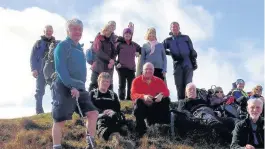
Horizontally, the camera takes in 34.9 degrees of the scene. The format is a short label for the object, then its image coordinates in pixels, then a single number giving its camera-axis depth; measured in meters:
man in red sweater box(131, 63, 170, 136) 9.89
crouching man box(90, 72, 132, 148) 9.72
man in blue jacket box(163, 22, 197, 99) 12.99
